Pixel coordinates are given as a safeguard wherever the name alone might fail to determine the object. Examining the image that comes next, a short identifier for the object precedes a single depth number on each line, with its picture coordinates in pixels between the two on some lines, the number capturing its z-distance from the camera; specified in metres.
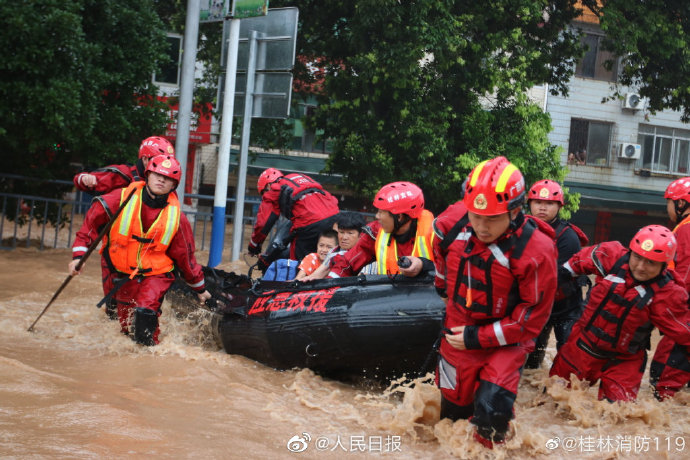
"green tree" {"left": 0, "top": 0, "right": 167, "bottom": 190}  10.48
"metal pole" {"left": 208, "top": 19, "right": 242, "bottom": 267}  10.38
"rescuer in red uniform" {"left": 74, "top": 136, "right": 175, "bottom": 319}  7.08
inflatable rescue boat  5.58
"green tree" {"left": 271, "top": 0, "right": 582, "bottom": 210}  13.27
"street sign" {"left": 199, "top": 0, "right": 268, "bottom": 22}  9.85
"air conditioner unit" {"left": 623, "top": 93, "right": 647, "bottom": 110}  24.64
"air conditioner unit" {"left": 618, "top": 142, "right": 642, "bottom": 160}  25.06
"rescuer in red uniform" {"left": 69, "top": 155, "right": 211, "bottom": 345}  6.34
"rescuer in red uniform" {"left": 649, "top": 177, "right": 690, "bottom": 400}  6.28
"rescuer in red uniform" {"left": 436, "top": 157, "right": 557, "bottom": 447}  4.16
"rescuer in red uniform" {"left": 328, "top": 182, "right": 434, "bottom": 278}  6.02
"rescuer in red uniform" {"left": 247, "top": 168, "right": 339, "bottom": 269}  8.45
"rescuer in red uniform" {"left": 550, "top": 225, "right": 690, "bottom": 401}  5.41
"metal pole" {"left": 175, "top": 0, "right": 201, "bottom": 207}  10.11
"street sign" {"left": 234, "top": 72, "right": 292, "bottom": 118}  10.70
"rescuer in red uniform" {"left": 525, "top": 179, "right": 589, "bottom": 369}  6.92
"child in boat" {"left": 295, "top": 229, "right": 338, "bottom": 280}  7.53
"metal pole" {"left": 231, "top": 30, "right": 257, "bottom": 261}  10.83
